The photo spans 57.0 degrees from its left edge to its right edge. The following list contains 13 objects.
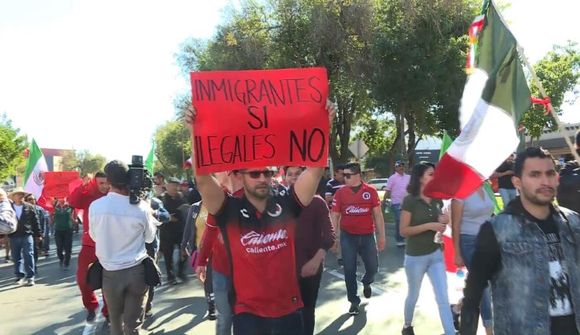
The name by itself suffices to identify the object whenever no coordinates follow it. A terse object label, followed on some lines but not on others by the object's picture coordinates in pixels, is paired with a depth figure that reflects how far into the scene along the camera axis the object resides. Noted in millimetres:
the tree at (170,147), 70938
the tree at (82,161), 104750
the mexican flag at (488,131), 3512
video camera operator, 4578
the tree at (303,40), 21766
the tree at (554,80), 24281
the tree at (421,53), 20578
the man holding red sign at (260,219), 3156
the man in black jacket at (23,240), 10188
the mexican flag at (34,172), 12031
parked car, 41844
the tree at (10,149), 40625
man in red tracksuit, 6195
